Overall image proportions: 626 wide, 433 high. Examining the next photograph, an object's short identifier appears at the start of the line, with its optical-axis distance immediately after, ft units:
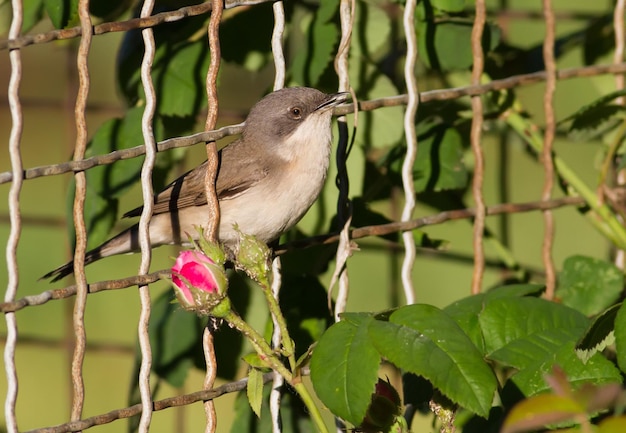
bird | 17.21
